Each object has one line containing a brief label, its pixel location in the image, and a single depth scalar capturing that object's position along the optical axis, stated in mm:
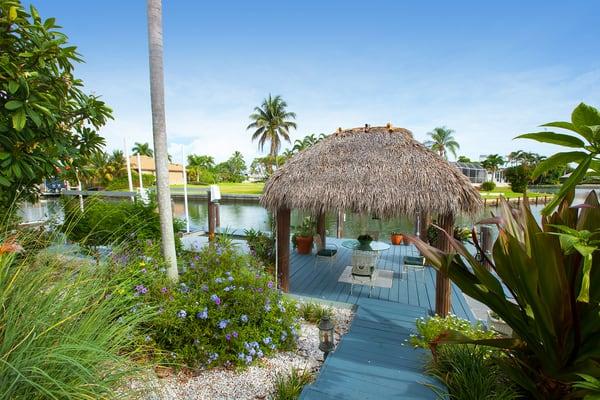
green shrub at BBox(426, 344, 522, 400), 2094
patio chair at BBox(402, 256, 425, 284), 6121
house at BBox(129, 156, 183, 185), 34162
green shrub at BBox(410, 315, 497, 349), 2990
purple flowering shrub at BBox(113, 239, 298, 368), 2832
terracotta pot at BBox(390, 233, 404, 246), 8168
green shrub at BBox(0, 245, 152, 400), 1259
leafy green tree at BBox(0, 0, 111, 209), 2355
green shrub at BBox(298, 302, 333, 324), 4105
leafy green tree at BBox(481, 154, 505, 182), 45969
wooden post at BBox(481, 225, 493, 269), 6566
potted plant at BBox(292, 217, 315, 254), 7566
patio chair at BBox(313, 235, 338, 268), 6625
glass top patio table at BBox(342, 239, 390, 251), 5746
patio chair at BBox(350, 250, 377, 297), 4940
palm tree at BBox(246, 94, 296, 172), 32906
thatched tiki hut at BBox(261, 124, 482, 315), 4359
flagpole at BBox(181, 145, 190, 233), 8802
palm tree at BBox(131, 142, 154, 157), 49562
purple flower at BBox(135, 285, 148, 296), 2873
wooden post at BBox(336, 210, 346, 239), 9439
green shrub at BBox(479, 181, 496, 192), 31280
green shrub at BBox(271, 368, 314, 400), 2455
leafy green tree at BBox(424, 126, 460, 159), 41406
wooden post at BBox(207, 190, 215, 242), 8156
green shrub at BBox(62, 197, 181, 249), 4535
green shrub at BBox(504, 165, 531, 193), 29541
